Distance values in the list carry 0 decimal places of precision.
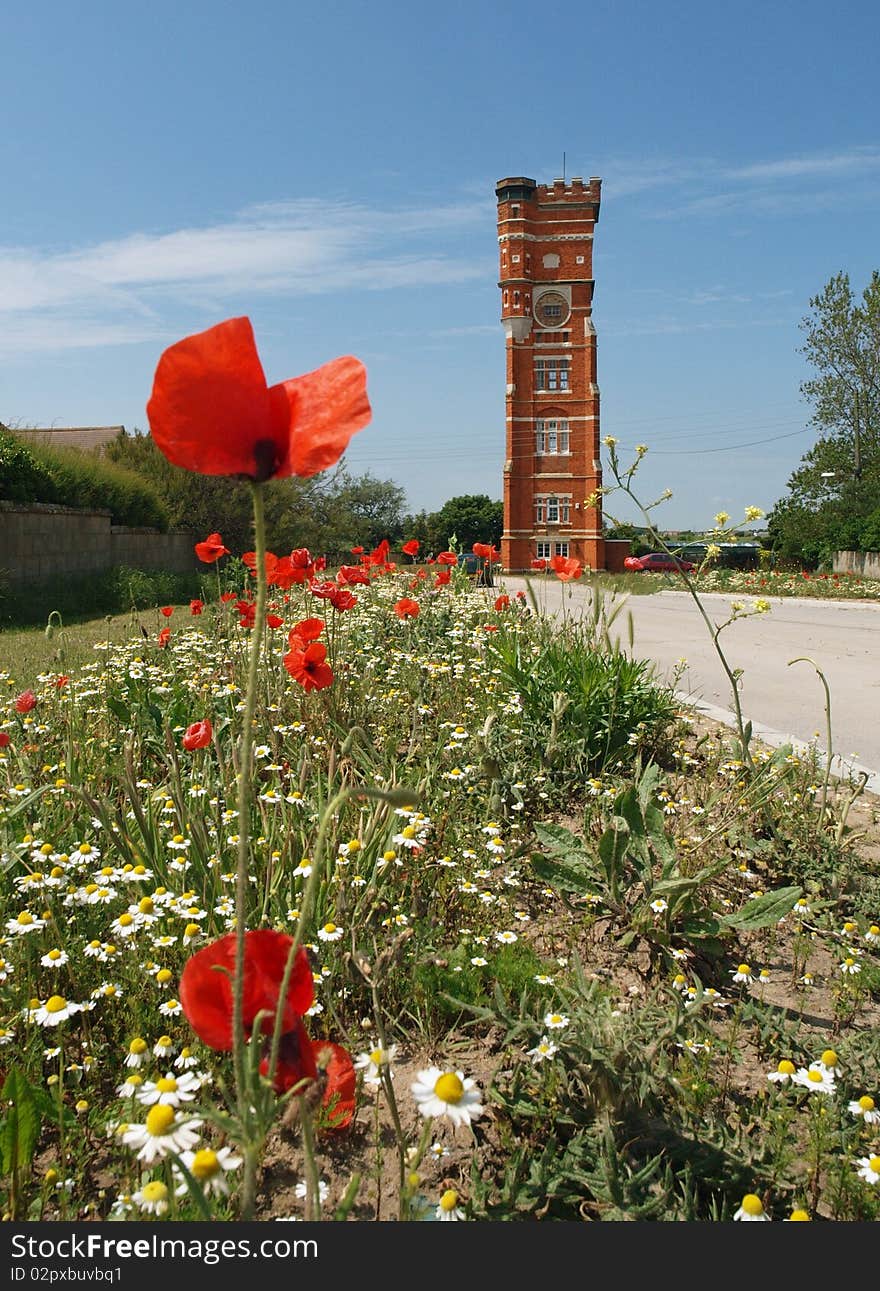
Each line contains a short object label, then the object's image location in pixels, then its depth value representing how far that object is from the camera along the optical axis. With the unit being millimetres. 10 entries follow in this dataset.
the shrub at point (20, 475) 11891
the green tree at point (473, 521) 70688
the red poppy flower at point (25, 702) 3156
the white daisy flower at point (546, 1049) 1651
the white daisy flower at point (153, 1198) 1145
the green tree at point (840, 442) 31188
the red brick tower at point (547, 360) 41625
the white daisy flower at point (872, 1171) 1406
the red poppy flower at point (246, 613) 4340
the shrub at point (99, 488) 13516
